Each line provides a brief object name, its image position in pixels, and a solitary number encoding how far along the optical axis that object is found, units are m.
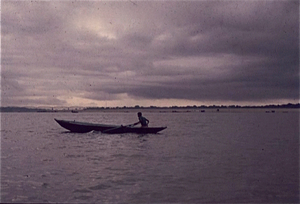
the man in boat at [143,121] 27.44
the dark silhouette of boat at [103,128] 27.70
